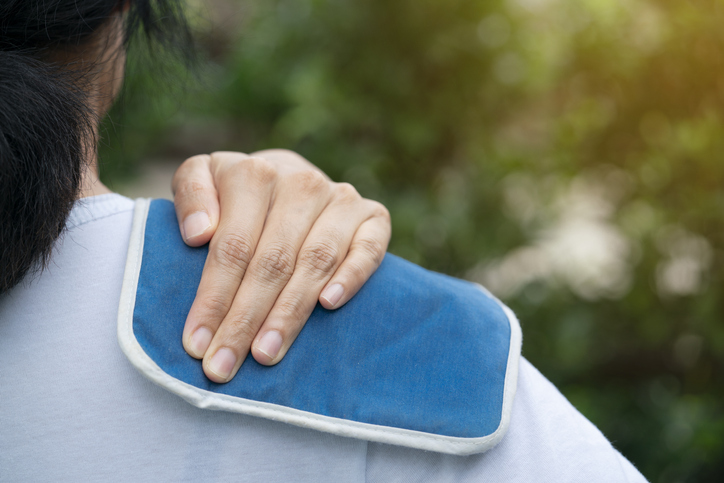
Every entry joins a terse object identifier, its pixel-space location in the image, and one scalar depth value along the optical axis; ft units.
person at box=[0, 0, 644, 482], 2.35
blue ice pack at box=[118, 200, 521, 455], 2.37
